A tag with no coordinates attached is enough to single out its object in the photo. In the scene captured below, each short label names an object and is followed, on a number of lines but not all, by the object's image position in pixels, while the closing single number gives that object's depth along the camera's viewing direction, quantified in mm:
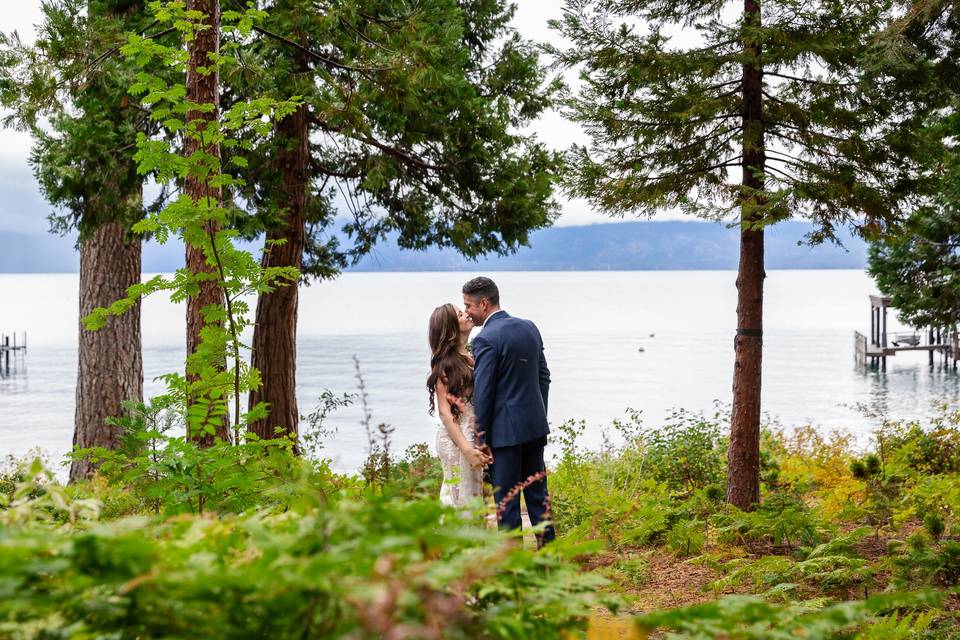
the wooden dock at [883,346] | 46631
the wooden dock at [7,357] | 53094
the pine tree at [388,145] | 9398
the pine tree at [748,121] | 7035
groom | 5312
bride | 5508
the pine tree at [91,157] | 8102
